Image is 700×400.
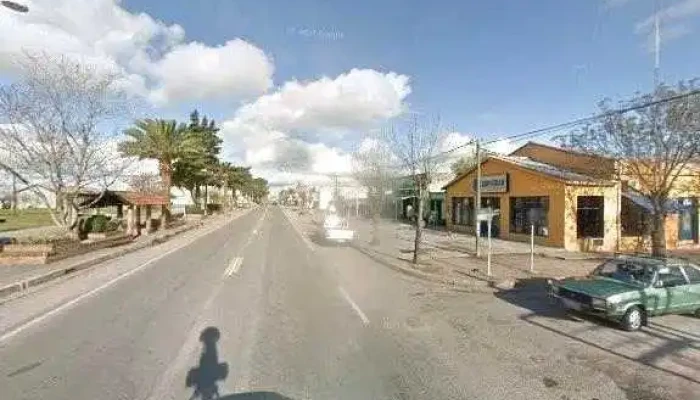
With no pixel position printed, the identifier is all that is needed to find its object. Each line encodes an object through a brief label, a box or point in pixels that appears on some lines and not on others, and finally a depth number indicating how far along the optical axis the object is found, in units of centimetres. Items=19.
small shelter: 2624
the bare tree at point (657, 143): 1612
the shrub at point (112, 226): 2840
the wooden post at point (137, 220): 3088
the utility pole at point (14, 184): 2228
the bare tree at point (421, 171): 1796
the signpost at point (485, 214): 1696
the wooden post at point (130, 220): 2900
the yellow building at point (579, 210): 2394
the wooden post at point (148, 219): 3188
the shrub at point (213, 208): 7612
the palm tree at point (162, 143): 3769
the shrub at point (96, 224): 2604
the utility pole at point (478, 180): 2039
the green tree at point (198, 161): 4493
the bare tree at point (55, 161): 2103
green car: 924
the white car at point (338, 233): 2700
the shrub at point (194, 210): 6419
